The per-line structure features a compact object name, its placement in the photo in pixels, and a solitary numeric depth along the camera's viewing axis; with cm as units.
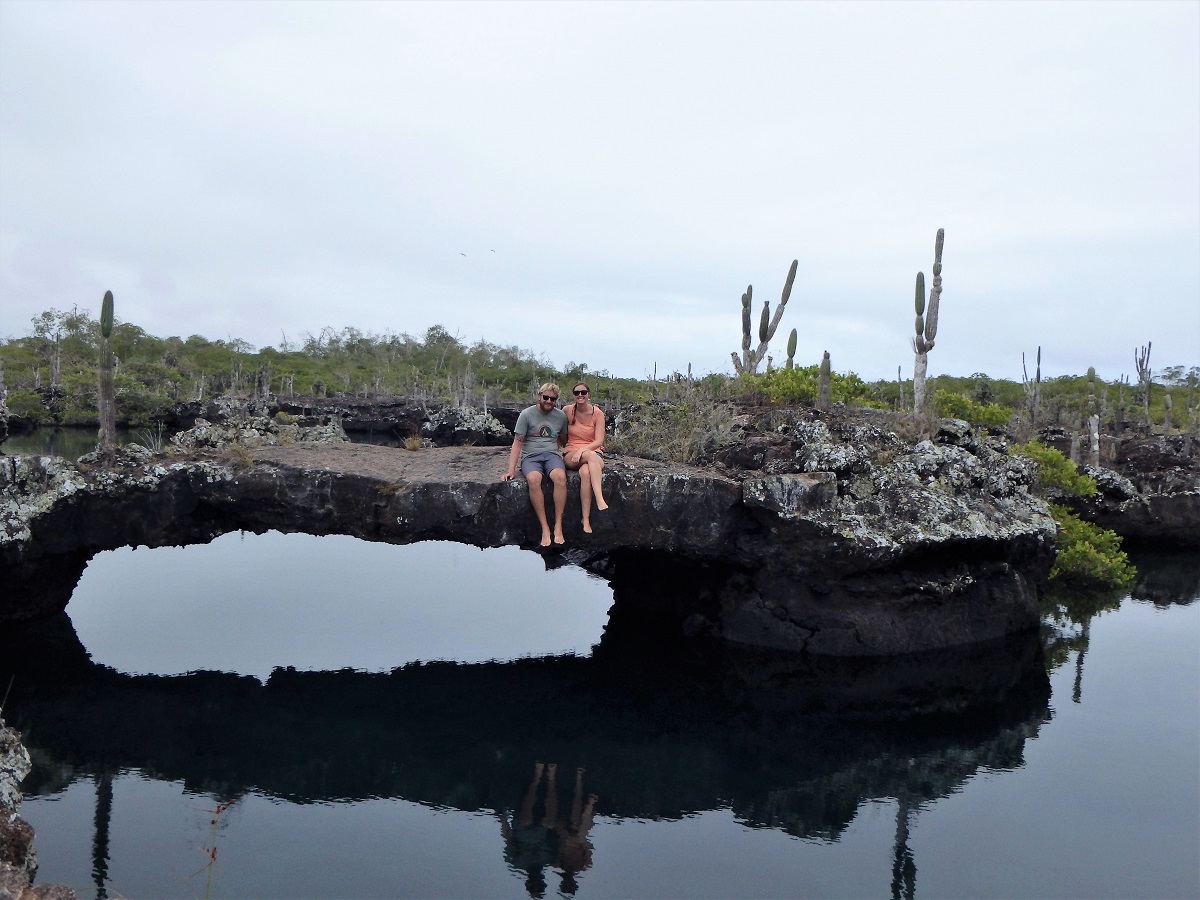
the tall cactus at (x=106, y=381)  1184
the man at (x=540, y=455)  1028
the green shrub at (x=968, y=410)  1961
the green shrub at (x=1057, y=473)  1808
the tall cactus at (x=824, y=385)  1431
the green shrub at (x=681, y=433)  1252
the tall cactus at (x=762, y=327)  2158
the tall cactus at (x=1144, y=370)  4478
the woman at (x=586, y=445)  1037
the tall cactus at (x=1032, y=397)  3486
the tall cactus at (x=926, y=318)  1961
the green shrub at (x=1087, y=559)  1603
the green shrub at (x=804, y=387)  1559
